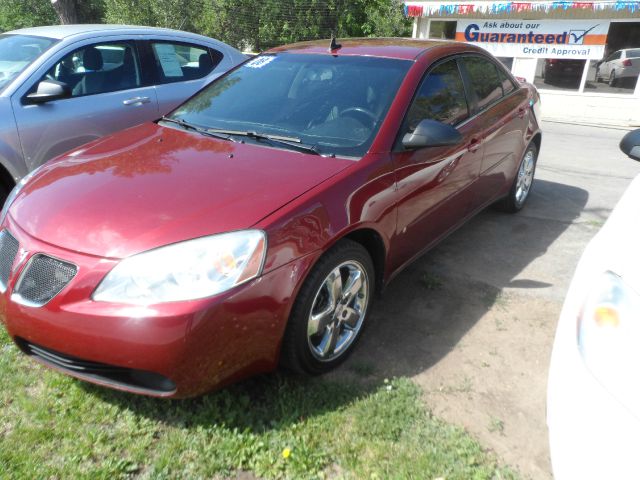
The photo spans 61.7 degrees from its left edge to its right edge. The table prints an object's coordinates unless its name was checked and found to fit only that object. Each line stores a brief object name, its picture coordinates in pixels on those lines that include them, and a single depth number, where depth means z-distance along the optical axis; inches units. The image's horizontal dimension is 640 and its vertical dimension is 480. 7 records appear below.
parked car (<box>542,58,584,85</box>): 542.9
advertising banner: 526.9
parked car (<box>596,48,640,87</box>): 511.2
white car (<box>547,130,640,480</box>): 57.6
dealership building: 512.1
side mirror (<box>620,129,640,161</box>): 117.6
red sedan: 80.9
